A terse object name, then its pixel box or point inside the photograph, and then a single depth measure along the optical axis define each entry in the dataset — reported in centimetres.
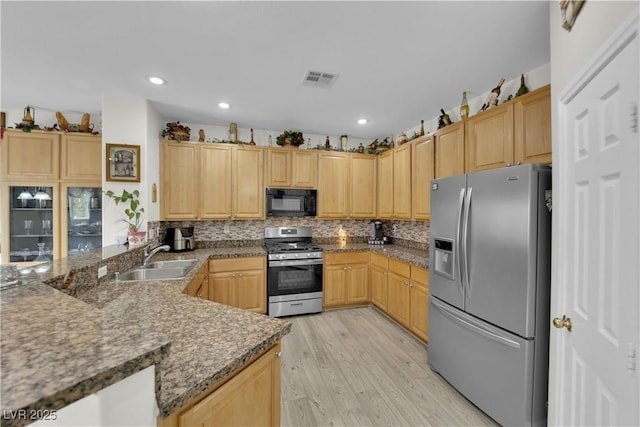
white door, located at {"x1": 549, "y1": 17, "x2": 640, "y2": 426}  86
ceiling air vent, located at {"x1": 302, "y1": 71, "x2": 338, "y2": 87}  235
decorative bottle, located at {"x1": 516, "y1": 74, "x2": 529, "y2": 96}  215
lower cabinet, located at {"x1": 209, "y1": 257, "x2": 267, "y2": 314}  320
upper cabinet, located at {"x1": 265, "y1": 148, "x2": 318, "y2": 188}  371
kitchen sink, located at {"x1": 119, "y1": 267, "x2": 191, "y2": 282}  236
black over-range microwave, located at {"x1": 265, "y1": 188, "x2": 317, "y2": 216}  372
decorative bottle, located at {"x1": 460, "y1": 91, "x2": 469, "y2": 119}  263
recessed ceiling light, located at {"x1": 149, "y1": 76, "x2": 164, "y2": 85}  242
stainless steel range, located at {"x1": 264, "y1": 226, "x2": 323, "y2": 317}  343
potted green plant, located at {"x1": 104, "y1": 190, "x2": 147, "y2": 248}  266
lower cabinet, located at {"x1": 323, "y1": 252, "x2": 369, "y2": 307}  369
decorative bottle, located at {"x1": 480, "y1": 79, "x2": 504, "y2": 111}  235
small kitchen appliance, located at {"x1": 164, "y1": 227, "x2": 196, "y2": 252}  334
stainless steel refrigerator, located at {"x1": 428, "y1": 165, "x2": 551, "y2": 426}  160
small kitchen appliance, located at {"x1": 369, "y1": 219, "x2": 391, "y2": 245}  414
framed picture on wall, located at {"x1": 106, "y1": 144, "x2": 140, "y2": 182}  281
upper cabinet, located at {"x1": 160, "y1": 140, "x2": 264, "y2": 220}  334
